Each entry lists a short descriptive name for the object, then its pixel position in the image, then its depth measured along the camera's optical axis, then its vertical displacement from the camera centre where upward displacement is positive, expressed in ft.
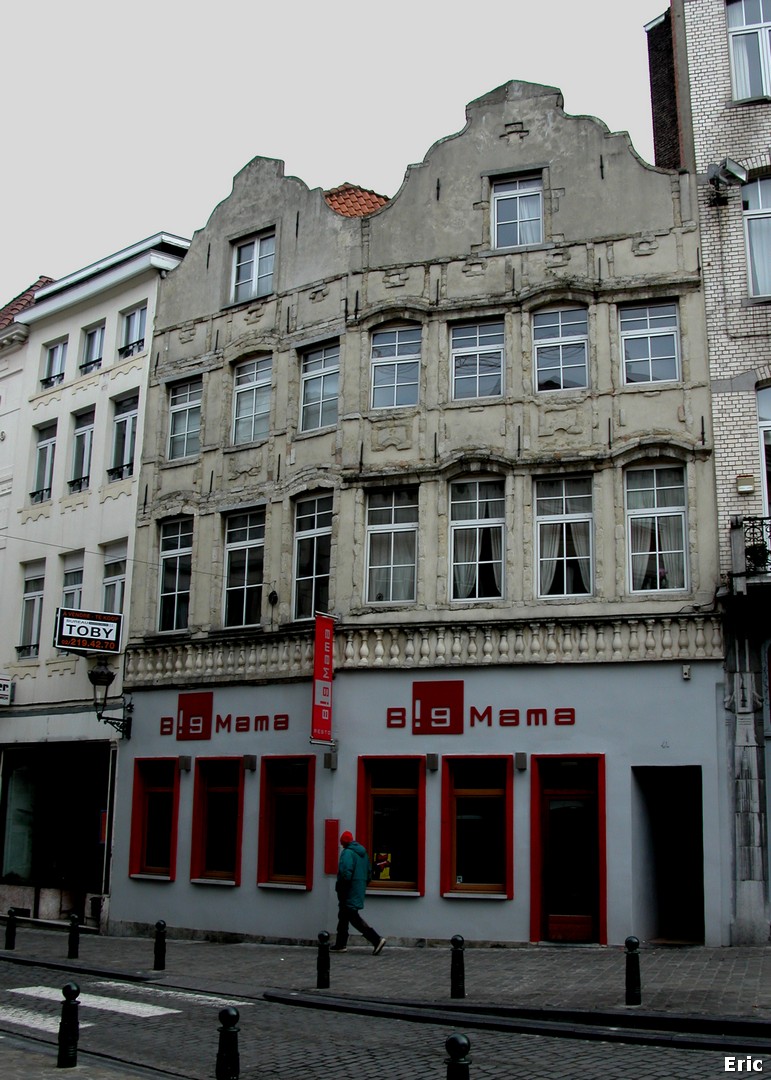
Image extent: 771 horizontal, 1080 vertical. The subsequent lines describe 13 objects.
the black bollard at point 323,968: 46.32 -5.94
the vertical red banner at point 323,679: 62.34 +6.80
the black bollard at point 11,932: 61.62 -6.31
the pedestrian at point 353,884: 55.67 -3.30
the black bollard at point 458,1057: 24.12 -4.79
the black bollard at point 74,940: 57.00 -6.19
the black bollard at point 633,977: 39.88 -5.22
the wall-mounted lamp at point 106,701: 73.56 +6.63
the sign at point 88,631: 73.41 +10.68
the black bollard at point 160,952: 52.75 -6.20
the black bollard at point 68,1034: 32.78 -6.07
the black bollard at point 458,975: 42.91 -5.67
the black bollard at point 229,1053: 29.35 -5.84
